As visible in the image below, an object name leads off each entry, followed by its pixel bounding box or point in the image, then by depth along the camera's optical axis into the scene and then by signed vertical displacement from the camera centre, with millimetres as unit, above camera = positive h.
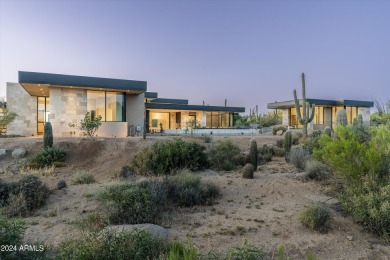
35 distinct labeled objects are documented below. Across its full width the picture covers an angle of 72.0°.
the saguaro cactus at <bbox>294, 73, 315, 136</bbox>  20250 +1195
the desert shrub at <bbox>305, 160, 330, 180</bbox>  8586 -1286
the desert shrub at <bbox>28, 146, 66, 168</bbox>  12887 -1263
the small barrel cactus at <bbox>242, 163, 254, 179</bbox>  8789 -1342
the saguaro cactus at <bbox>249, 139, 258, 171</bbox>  10508 -863
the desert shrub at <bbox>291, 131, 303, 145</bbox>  18616 -499
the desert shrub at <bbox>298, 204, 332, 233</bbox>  5434 -1791
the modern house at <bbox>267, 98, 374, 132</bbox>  34062 +2853
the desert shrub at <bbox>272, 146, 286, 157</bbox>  14898 -1162
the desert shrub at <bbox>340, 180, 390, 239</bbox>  5348 -1582
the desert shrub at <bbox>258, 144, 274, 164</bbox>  13191 -1191
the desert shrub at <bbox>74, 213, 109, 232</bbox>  5230 -1847
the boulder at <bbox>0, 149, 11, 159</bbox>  14283 -1149
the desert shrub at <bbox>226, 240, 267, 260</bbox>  3982 -1881
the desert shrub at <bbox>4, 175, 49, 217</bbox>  6320 -1633
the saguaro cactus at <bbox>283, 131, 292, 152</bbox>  15492 -572
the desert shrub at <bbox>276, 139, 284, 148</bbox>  17500 -796
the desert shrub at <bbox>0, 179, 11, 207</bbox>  6814 -1557
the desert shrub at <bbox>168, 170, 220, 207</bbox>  6863 -1586
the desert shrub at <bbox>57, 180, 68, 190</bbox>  8055 -1619
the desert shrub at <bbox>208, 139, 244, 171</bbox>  11406 -1102
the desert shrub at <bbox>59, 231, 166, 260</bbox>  3814 -1718
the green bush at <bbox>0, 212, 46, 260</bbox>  3684 -1603
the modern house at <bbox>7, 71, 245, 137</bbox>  18594 +2262
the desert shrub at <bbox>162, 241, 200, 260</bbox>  3316 -1719
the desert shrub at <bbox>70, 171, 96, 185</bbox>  9133 -1651
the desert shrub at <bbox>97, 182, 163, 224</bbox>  5504 -1564
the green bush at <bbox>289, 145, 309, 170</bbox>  10586 -1081
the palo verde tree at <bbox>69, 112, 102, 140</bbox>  16250 +451
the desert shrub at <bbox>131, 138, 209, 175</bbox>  10172 -1069
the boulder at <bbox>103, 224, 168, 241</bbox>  4660 -1747
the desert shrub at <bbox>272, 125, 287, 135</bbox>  29653 +238
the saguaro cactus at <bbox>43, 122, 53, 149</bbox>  14219 -242
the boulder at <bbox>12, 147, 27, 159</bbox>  13978 -1131
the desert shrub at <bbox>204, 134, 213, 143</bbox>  17791 -521
